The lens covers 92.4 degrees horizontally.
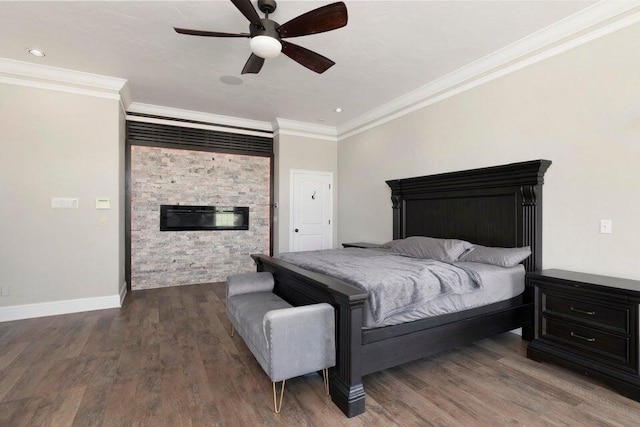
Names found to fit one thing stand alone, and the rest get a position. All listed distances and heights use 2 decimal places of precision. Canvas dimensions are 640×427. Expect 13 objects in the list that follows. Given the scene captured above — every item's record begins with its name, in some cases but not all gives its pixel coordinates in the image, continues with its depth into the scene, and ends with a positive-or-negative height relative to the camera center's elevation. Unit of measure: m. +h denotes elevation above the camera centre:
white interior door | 5.84 +0.04
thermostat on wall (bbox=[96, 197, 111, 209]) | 4.00 +0.12
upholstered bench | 1.89 -0.84
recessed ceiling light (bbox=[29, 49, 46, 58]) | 3.26 +1.72
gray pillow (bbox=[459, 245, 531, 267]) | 2.93 -0.43
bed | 1.97 -0.52
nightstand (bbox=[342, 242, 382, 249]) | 4.68 -0.52
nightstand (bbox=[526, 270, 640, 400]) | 2.09 -0.85
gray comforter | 2.11 -0.50
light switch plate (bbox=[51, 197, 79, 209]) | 3.78 +0.12
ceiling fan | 2.08 +1.36
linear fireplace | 5.21 -0.10
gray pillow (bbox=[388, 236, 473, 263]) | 3.24 -0.40
